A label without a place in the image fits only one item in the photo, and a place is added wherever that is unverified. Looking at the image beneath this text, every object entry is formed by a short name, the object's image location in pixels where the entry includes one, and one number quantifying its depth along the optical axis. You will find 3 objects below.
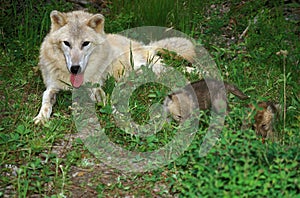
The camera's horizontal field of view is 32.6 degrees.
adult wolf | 5.26
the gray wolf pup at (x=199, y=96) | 4.50
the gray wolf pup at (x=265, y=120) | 4.25
